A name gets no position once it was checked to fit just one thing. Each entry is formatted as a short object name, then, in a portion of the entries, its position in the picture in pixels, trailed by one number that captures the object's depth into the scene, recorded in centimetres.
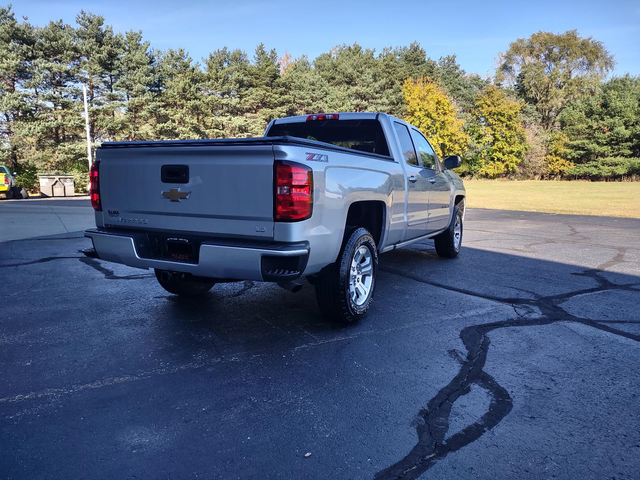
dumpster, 2769
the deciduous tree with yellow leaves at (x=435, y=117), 4722
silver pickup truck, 351
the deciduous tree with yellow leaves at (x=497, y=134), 5056
